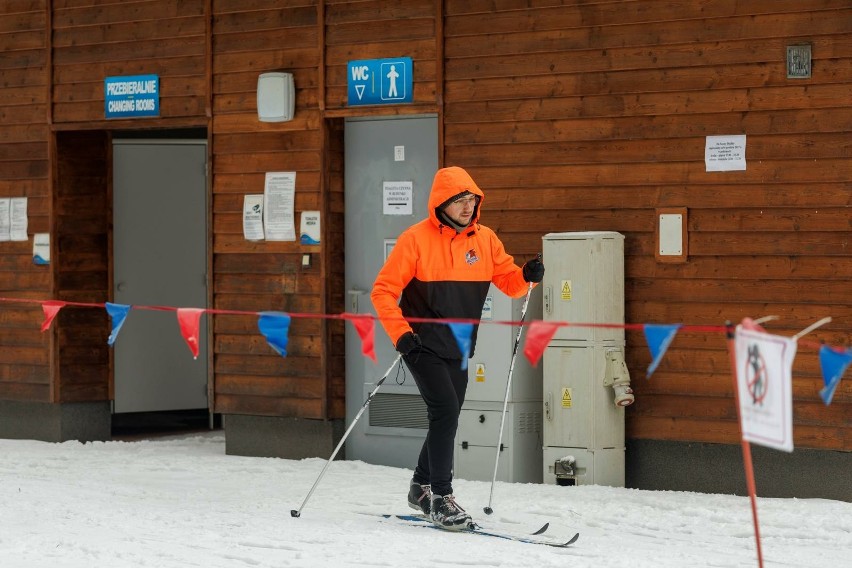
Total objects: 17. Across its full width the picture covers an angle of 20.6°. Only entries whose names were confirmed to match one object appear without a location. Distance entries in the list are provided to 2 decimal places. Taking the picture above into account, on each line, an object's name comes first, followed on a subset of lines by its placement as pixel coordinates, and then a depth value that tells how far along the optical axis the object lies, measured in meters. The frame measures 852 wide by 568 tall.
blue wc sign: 15.97
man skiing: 11.95
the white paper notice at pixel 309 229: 16.63
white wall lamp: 16.59
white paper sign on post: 8.16
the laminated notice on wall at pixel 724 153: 14.22
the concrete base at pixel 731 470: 13.89
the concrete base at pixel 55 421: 18.78
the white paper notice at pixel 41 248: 18.70
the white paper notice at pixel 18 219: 18.89
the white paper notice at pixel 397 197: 16.45
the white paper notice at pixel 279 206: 16.80
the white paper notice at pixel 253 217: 17.03
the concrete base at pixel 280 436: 16.75
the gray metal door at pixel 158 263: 19.82
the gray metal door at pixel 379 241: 16.41
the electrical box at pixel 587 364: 14.47
